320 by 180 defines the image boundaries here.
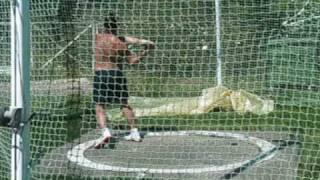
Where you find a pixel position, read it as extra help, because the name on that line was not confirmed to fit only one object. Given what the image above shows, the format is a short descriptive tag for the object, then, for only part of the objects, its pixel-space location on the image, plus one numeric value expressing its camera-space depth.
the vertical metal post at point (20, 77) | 6.26
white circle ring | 10.43
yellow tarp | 14.83
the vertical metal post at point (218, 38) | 12.10
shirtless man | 10.98
